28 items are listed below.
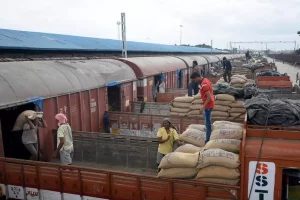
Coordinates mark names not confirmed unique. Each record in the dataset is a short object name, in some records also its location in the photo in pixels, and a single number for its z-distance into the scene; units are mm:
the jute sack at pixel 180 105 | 10644
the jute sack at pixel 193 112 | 10303
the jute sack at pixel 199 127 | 6808
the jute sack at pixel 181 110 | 10594
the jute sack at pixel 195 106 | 10273
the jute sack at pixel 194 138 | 6172
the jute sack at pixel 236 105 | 9756
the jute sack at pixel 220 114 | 9738
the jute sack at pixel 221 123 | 6309
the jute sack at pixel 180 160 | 4660
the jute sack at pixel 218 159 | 4379
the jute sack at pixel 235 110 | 9723
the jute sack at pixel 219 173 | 4363
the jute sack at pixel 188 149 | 5371
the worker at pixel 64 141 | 6297
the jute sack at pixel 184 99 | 10610
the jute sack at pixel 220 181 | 4395
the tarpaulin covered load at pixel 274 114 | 4965
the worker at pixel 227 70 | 17812
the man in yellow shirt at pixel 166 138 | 6205
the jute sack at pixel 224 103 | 9750
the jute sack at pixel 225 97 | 9727
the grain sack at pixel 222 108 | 9719
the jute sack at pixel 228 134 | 5250
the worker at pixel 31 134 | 6699
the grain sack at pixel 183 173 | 4684
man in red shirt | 6320
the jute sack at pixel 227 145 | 4866
